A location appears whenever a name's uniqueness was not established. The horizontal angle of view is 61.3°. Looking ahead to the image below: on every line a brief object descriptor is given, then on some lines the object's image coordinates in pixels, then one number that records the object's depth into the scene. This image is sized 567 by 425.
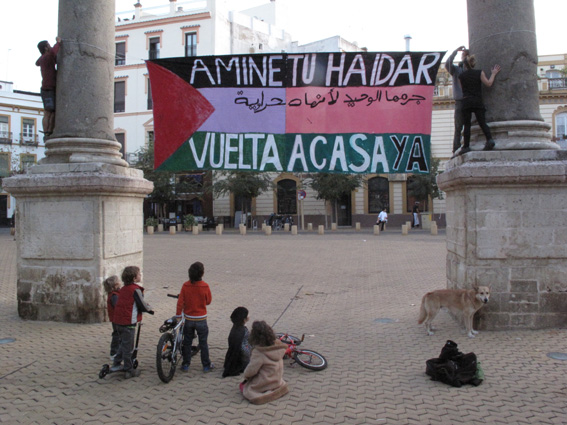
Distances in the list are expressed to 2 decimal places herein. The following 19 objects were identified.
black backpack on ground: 4.81
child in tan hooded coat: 4.57
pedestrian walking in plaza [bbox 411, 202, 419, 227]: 35.38
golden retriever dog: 6.27
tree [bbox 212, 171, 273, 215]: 36.16
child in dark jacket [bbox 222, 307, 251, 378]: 5.27
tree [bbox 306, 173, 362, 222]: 35.50
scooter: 5.13
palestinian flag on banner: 7.14
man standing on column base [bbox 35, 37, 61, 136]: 7.78
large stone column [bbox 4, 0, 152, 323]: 7.35
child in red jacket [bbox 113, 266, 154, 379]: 5.22
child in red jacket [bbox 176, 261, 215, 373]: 5.43
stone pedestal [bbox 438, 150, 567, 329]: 6.52
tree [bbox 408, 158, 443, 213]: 35.66
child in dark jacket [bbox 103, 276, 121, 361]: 5.34
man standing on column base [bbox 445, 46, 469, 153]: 7.08
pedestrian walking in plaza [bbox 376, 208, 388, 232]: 33.44
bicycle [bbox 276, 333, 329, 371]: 5.35
